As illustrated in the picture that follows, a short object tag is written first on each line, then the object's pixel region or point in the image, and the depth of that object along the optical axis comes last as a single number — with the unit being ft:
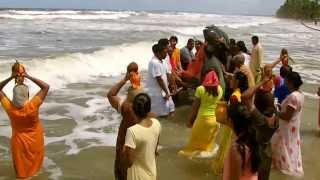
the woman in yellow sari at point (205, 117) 17.29
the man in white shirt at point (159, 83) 21.54
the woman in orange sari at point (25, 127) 15.34
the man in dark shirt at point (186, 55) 27.58
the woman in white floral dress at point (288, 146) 16.80
